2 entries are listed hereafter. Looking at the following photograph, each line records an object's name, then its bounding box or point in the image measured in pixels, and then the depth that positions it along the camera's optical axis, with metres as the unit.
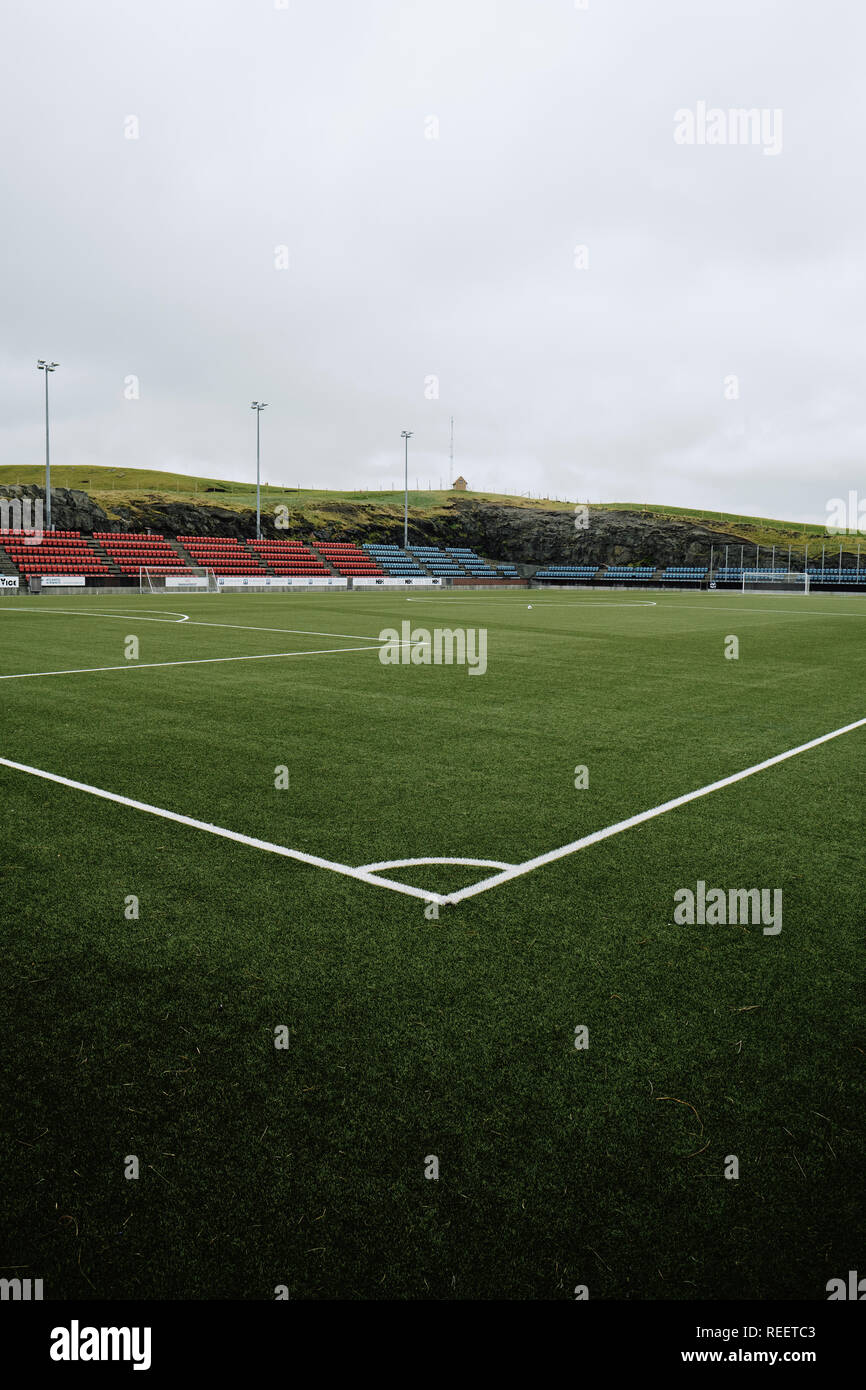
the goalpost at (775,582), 67.31
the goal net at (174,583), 46.00
